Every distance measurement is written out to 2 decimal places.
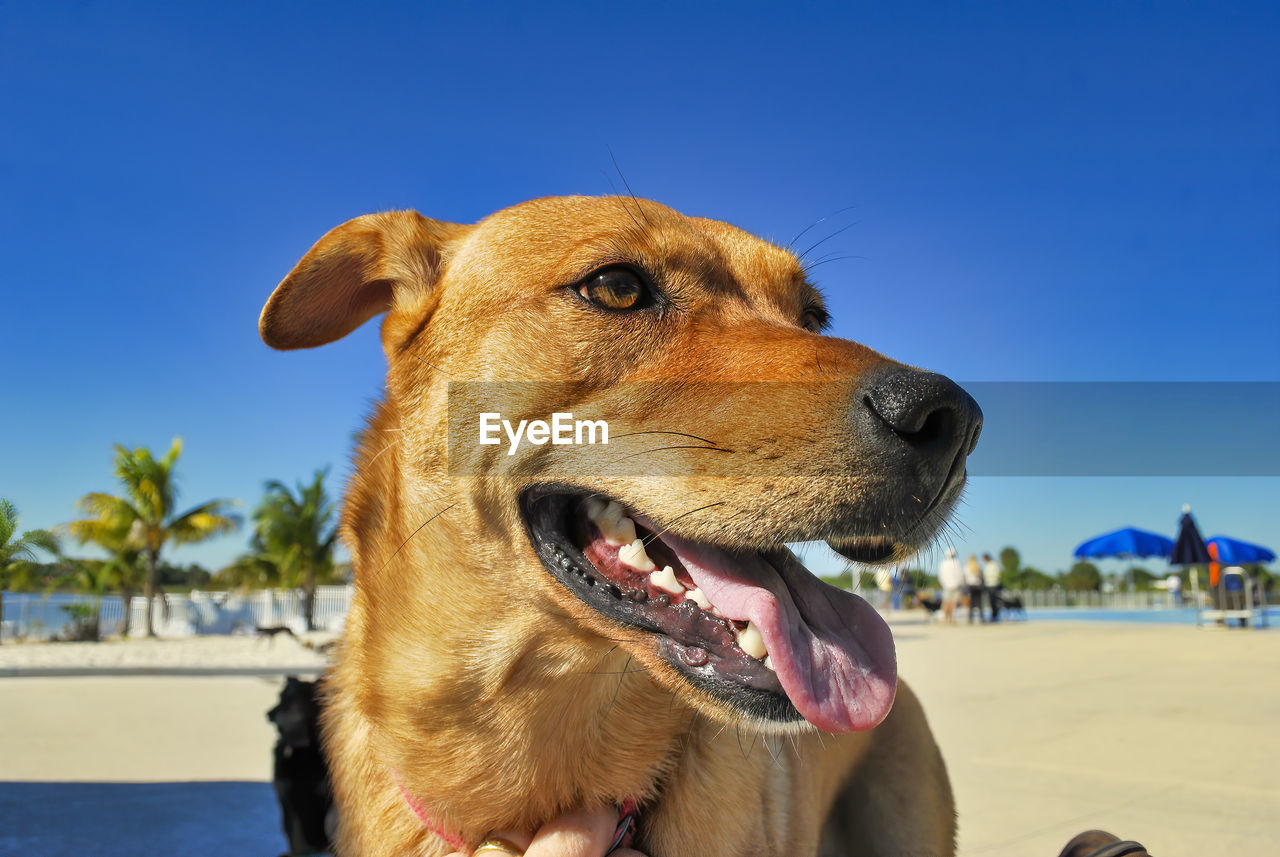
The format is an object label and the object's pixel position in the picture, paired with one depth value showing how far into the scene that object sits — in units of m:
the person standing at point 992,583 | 25.11
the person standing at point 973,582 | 23.80
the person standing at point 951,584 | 21.66
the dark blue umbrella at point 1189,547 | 20.66
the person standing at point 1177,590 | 39.72
